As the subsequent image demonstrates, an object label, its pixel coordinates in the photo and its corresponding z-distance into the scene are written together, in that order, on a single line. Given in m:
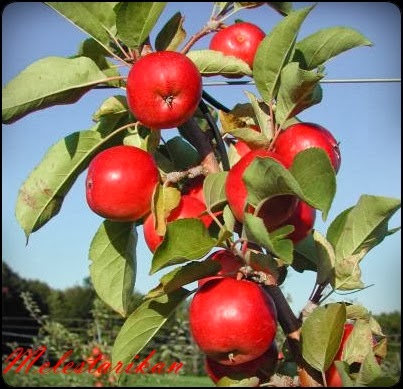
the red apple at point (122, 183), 0.86
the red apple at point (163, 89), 0.82
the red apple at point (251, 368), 0.86
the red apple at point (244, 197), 0.78
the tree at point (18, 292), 17.88
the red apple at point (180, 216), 0.88
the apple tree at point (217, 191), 0.78
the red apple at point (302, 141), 0.82
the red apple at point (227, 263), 0.85
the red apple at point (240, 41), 1.01
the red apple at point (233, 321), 0.78
